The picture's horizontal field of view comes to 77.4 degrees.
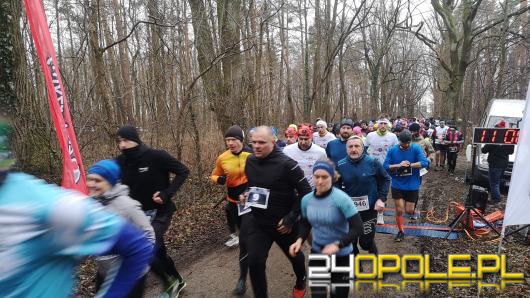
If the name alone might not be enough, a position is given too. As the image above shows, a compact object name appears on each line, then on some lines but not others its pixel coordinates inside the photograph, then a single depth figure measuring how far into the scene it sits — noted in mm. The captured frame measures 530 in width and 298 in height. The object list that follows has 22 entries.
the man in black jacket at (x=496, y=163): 8570
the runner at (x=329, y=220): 3143
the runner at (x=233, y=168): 4844
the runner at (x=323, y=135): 7895
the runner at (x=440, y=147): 13961
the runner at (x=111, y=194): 2738
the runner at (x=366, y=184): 4516
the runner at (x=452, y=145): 13031
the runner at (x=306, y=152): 5418
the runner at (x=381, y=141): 7945
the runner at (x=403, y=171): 6023
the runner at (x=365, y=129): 13400
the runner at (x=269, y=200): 3533
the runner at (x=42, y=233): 1275
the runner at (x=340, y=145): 5801
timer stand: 6151
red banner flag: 4406
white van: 10211
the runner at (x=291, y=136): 8117
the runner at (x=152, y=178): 3820
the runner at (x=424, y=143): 11453
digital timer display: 5262
